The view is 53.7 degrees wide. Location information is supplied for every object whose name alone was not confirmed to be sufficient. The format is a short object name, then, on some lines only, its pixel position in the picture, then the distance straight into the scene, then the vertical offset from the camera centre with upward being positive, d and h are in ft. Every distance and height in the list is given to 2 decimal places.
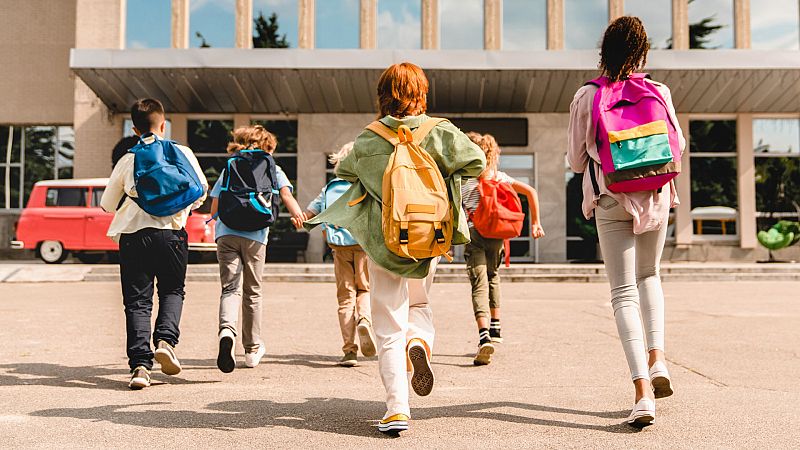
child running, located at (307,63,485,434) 11.78 +0.60
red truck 61.62 +2.43
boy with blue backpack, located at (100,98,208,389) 16.35 +0.52
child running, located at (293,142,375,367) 19.65 -0.47
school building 73.87 +13.39
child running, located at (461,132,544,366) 19.56 -0.15
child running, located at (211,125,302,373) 18.11 -0.14
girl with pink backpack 12.51 +1.25
